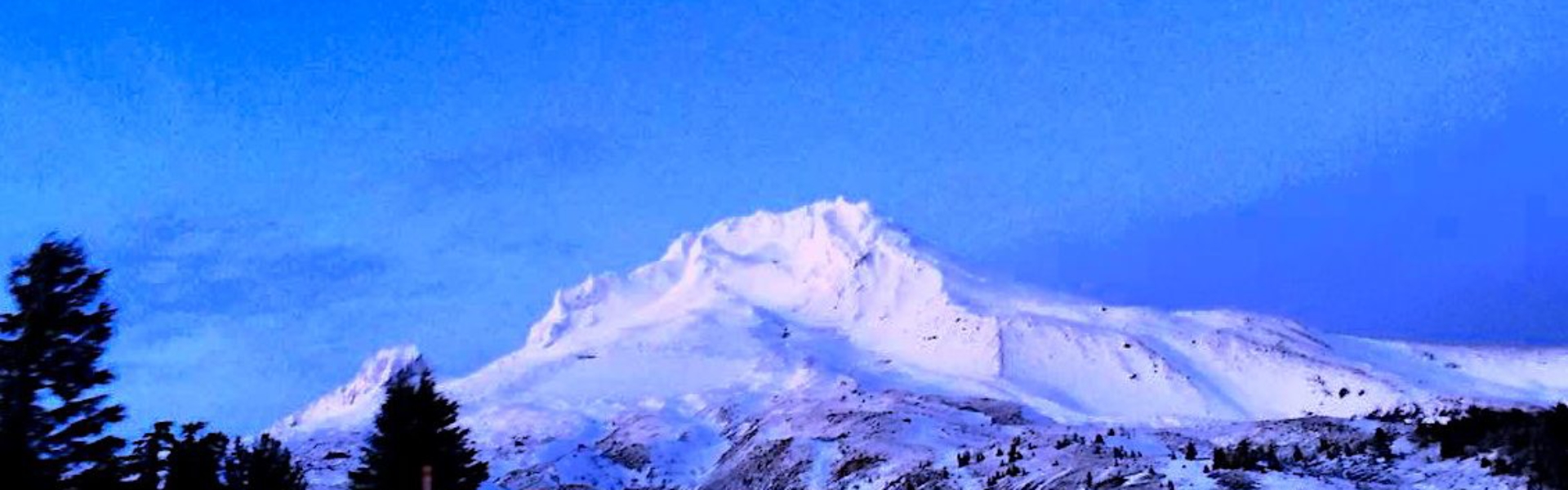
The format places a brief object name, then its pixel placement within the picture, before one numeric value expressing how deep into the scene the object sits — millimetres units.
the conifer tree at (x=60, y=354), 24969
